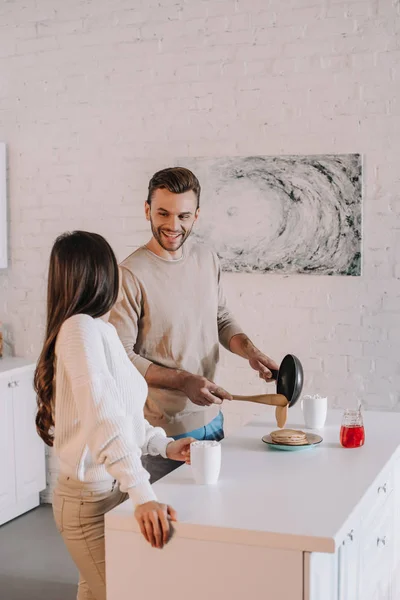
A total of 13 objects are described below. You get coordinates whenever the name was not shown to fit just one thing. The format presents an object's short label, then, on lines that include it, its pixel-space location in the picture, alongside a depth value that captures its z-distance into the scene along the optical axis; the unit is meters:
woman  1.96
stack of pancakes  2.53
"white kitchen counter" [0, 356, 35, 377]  4.43
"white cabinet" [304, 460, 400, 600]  1.91
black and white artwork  4.05
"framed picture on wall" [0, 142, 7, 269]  4.68
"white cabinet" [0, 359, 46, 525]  4.36
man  2.87
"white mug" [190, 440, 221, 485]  2.16
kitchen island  1.83
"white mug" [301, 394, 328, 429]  2.78
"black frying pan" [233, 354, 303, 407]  2.61
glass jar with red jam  2.53
